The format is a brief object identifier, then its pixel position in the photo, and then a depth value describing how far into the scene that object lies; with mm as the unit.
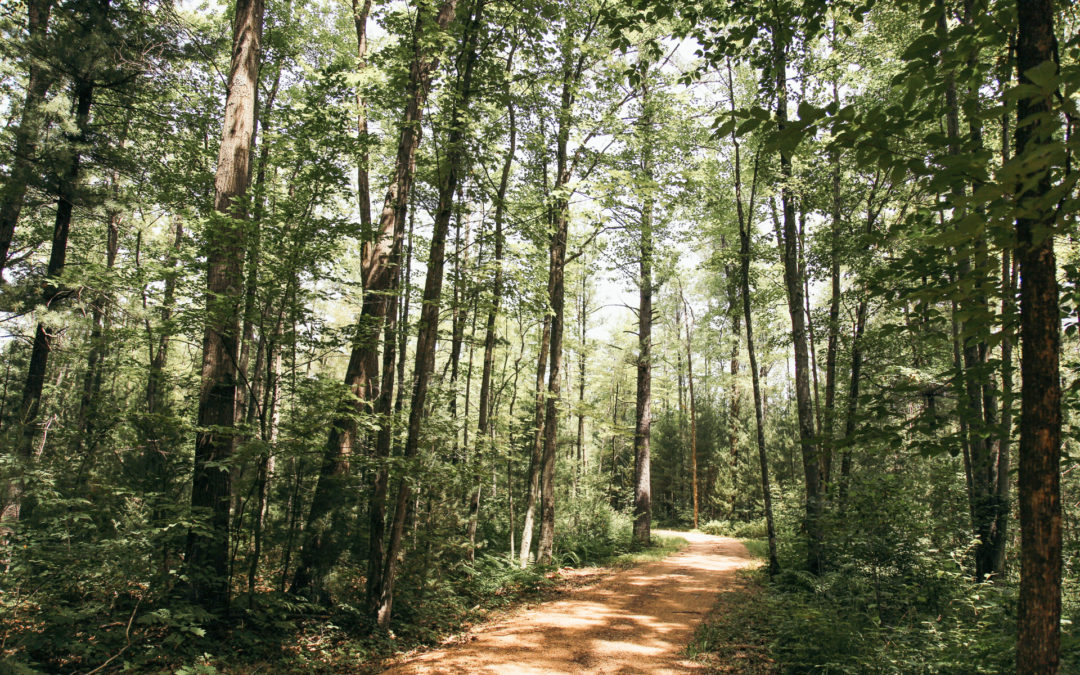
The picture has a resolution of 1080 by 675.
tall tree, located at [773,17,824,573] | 9359
